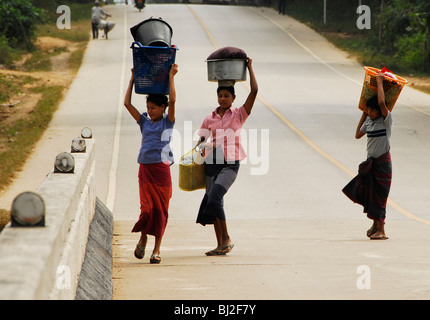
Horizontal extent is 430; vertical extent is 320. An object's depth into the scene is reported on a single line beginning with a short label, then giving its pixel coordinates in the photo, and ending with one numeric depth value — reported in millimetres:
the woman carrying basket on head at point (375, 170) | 19092
